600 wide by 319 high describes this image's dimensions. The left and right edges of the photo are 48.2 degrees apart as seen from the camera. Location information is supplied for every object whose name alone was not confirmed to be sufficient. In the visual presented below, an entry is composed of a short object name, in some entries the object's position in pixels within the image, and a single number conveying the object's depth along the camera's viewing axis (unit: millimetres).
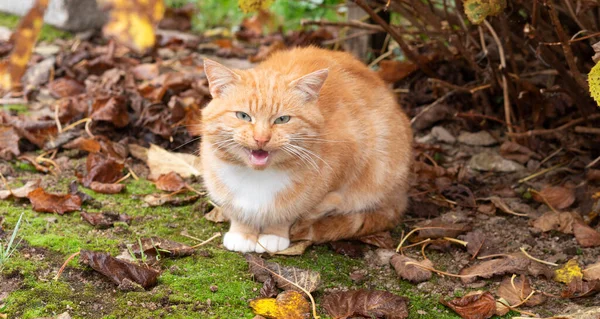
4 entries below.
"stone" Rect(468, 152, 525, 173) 3900
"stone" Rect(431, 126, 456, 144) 4180
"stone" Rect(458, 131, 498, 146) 4105
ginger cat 2746
